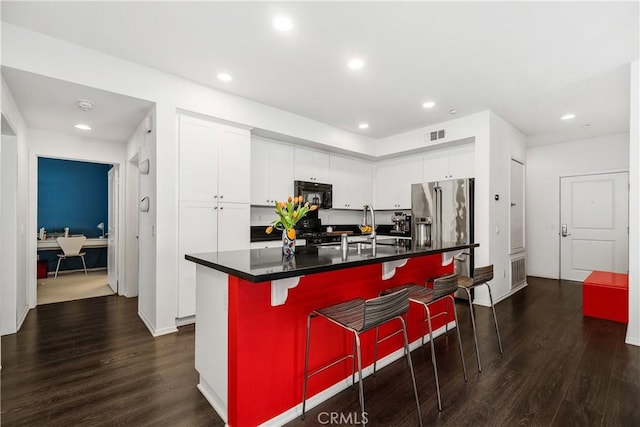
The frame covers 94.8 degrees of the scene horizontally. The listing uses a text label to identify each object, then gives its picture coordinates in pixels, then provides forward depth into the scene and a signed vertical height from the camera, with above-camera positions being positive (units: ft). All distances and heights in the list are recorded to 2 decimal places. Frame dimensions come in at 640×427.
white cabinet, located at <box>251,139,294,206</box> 14.26 +2.11
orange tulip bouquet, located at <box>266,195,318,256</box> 6.81 -0.17
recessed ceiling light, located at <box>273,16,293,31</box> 7.27 +4.81
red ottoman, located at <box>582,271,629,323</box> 11.20 -3.38
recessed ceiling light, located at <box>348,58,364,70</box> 9.16 +4.78
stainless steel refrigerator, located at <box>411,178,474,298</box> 13.87 +0.11
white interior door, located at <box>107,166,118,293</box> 15.51 -0.97
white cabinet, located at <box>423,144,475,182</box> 15.25 +2.72
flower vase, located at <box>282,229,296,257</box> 6.75 -0.73
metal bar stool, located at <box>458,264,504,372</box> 8.46 -1.92
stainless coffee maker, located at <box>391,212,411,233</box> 17.19 -0.51
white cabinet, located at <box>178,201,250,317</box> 10.52 -0.72
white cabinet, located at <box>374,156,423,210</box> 17.52 +2.06
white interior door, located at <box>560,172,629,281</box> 16.87 -0.68
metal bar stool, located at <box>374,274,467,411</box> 6.75 -1.96
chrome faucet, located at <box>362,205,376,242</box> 8.33 -0.36
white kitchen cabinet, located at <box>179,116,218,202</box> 10.57 +2.00
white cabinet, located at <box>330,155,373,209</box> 17.66 +1.97
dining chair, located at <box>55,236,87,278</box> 18.64 -1.94
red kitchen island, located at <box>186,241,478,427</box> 5.22 -2.25
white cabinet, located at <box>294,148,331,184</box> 15.89 +2.68
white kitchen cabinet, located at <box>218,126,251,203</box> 11.56 +1.97
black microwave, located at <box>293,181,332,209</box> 15.62 +1.19
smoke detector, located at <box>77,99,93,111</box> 9.73 +3.74
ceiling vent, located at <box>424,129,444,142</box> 14.94 +4.04
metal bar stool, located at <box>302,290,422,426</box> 5.08 -1.96
